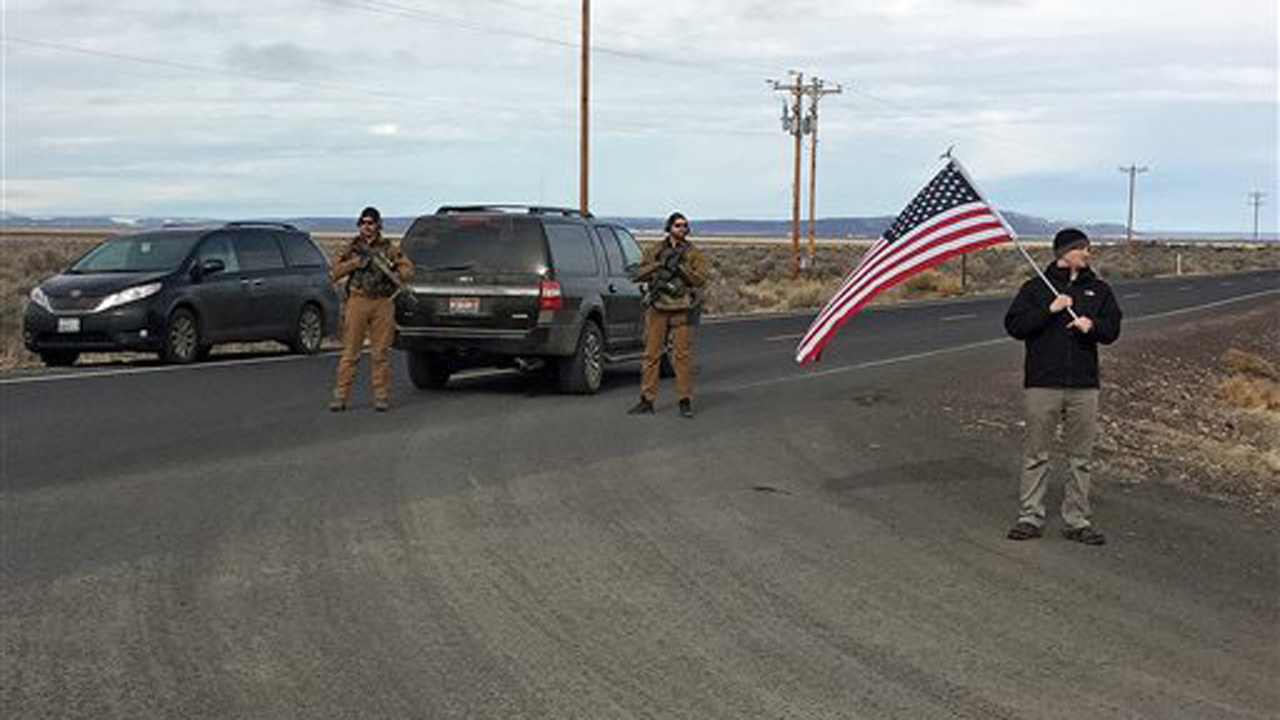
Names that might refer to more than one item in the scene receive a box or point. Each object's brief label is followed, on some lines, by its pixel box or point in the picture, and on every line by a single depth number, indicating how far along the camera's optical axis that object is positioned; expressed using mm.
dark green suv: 14859
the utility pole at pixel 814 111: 66688
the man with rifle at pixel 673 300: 13367
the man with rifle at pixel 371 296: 13648
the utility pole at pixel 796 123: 64812
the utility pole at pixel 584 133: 37344
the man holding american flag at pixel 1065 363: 8461
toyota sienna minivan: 17766
